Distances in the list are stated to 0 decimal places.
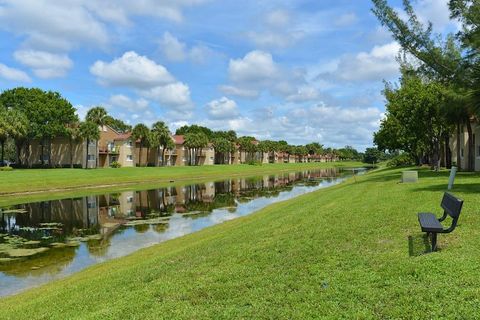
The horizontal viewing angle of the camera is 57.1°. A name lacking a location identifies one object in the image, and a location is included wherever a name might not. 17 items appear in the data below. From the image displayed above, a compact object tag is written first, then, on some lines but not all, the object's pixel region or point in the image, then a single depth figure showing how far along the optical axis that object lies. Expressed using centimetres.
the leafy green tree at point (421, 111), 3881
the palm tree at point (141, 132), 8719
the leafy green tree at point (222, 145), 11975
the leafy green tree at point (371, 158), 18585
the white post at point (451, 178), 2023
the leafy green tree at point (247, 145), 13638
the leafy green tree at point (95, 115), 7788
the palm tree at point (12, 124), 6238
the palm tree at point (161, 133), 9162
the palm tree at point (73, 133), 7531
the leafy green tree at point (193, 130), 14998
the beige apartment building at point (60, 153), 8000
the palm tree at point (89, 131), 7300
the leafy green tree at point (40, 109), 7288
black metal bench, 881
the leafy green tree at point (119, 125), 14150
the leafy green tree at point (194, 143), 10394
